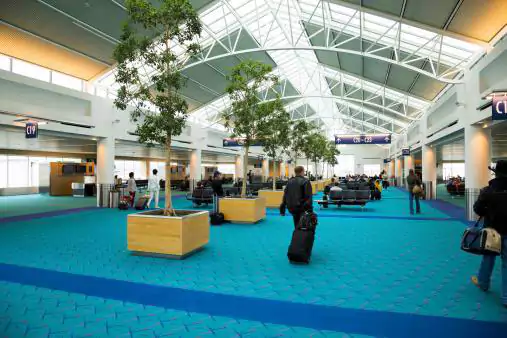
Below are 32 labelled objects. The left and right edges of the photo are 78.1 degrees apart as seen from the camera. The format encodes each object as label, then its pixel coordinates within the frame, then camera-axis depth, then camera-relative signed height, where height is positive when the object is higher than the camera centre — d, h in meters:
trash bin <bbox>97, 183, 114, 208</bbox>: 15.36 -0.95
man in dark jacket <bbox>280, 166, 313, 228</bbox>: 5.89 -0.40
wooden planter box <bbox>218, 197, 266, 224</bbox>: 9.86 -1.08
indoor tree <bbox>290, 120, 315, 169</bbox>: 17.69 +2.24
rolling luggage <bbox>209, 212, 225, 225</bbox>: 9.72 -1.34
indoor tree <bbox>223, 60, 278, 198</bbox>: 10.53 +2.46
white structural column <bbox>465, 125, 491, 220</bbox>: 10.59 +0.52
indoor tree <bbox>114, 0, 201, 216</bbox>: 6.33 +2.41
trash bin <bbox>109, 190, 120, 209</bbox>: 15.14 -1.11
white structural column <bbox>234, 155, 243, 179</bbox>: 32.56 +0.98
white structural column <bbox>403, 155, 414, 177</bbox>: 26.77 +1.17
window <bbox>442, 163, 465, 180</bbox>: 49.40 +0.71
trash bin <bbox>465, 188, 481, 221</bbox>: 10.60 -0.90
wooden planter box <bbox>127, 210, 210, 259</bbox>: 5.79 -1.13
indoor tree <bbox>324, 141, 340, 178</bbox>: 30.72 +2.45
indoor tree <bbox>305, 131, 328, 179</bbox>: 19.65 +2.10
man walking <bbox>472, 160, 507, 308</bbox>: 3.71 -0.38
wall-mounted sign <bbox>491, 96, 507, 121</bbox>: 7.64 +1.65
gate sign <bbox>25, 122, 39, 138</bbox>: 10.73 +1.62
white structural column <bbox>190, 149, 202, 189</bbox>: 23.84 +0.80
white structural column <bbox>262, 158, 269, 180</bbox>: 39.78 +1.05
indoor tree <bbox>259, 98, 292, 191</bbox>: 11.30 +1.89
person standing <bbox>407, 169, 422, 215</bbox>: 12.05 -0.37
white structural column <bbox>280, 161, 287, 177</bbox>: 44.74 +1.15
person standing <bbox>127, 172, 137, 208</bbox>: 14.76 -0.59
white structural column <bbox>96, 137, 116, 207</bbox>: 15.39 +0.33
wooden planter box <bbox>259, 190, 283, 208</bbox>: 14.70 -1.04
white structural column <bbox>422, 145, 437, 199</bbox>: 19.50 +0.54
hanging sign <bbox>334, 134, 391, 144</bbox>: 27.05 +3.22
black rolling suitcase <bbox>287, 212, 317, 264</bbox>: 5.43 -1.15
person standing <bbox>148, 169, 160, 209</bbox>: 14.09 -0.43
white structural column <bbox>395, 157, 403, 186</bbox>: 35.61 +0.19
